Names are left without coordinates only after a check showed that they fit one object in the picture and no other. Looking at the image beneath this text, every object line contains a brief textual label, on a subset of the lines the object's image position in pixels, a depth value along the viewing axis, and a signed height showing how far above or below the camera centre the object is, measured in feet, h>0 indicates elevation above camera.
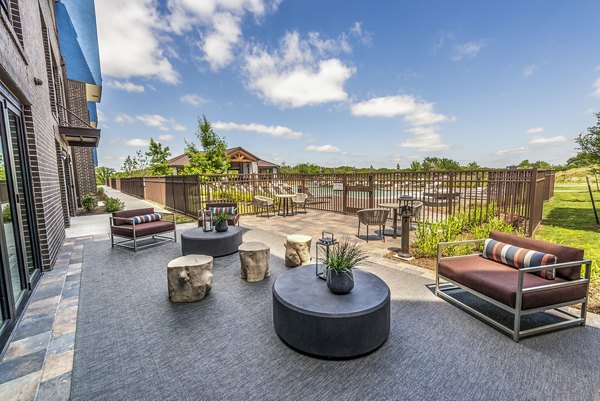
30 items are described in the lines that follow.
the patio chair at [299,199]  35.87 -3.11
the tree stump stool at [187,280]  11.37 -4.46
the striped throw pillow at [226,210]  23.62 -2.93
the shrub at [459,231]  16.71 -4.17
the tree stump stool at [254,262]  13.79 -4.53
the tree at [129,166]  147.39 +8.55
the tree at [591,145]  29.66 +3.03
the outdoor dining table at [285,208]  36.51 -4.42
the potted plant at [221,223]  18.98 -3.30
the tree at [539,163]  74.85 +2.61
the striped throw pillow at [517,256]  9.27 -3.32
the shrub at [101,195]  61.83 -3.67
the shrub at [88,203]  41.73 -3.56
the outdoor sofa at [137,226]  20.15 -3.74
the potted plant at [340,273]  8.63 -3.23
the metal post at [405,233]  16.76 -3.78
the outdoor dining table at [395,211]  22.70 -3.21
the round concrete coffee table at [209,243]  17.60 -4.47
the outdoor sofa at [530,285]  8.39 -3.92
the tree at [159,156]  82.43 +7.43
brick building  10.28 +0.85
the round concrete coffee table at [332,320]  7.57 -4.31
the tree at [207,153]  65.67 +6.61
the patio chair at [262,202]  34.37 -3.28
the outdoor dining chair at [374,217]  21.11 -3.40
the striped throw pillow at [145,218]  21.02 -3.28
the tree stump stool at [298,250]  15.70 -4.50
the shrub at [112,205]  41.29 -4.09
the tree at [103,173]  175.46 +5.44
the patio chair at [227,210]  23.09 -2.93
